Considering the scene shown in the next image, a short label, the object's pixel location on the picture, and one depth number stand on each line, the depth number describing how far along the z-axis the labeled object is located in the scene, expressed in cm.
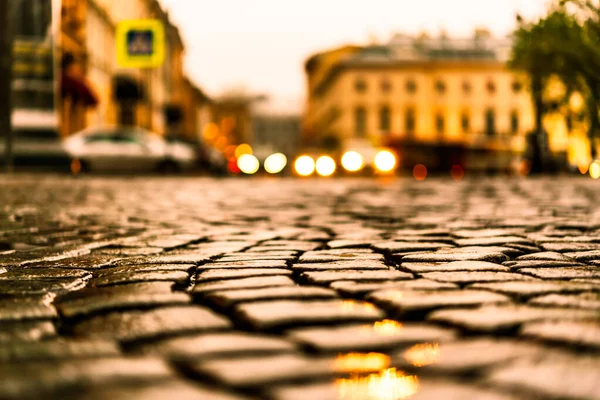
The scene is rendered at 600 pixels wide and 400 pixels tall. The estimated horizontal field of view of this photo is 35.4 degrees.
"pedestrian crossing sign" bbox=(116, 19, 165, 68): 2811
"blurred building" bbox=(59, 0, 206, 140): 3225
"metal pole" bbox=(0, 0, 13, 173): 1897
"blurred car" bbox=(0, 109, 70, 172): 2214
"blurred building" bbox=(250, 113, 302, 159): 17938
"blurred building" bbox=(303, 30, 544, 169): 8594
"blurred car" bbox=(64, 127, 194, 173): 2450
